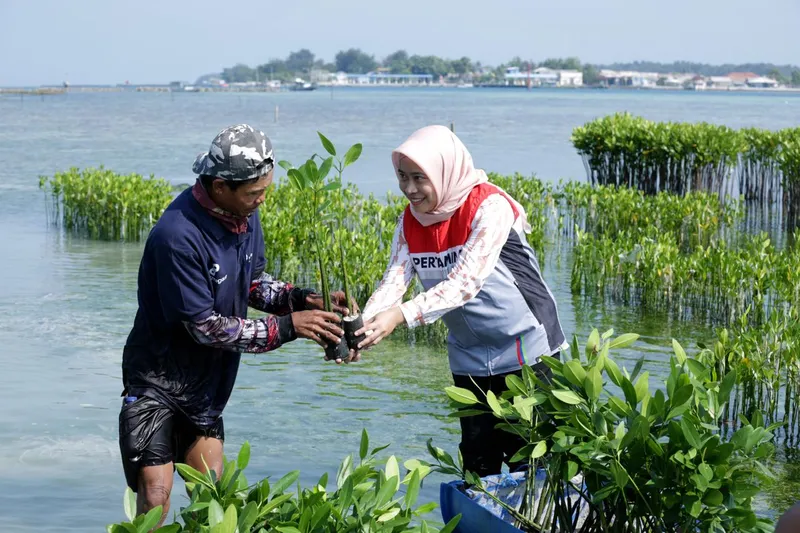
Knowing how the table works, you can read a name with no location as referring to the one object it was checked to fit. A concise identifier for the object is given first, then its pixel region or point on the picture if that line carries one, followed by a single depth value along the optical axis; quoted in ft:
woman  11.96
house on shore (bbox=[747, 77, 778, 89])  578.66
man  11.05
